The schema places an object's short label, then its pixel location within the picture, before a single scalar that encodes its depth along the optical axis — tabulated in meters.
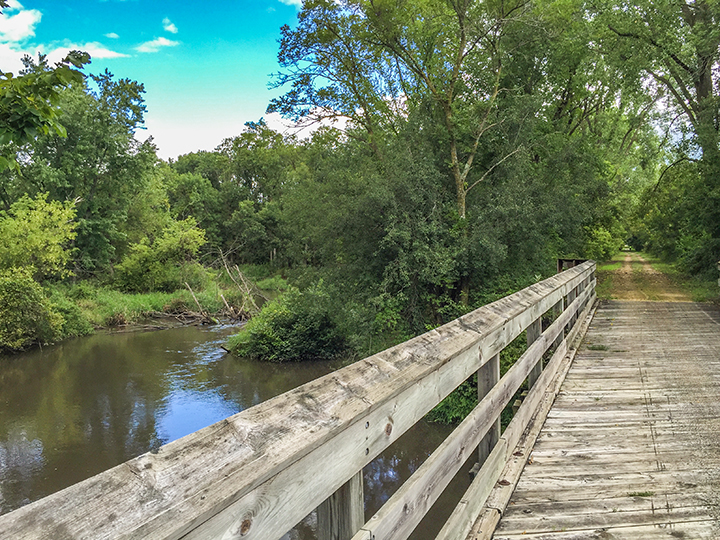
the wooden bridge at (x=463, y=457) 0.84
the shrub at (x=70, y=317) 21.64
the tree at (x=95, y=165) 28.33
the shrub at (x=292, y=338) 17.78
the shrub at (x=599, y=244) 21.84
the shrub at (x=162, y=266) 30.97
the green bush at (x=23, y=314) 18.69
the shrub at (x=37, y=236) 21.85
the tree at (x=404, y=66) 13.43
